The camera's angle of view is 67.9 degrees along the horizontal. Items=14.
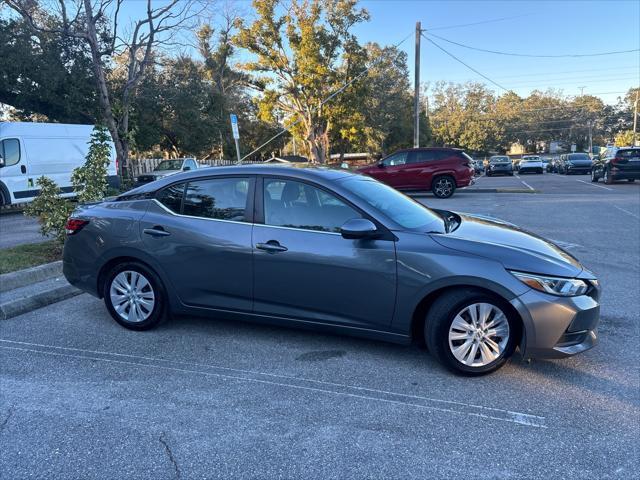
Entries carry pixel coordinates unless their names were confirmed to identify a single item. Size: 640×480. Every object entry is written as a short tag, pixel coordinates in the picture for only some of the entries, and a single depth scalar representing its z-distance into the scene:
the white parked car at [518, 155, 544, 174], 36.44
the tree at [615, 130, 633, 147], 63.56
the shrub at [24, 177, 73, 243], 6.92
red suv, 16.30
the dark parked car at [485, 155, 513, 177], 33.75
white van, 13.51
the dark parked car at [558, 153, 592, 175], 32.28
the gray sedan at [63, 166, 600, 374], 3.46
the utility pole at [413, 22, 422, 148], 23.16
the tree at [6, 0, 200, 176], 12.45
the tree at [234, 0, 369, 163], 28.73
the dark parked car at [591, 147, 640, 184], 20.67
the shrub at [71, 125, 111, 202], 7.09
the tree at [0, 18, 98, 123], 19.52
